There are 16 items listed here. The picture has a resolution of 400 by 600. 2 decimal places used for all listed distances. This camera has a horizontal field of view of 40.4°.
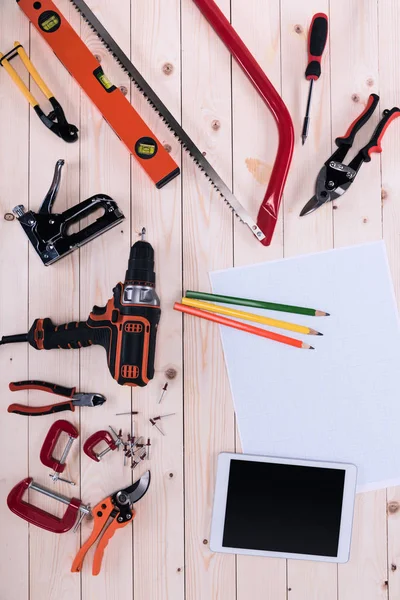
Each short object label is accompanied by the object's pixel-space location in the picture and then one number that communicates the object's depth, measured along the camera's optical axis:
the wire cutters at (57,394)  1.13
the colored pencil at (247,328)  1.11
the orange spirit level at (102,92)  1.13
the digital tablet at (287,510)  1.11
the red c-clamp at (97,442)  1.13
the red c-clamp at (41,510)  1.12
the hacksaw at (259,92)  1.13
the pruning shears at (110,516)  1.11
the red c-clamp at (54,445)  1.13
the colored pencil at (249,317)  1.11
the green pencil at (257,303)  1.12
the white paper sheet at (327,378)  1.14
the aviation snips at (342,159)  1.13
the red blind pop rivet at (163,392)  1.15
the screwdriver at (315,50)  1.14
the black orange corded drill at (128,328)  1.06
